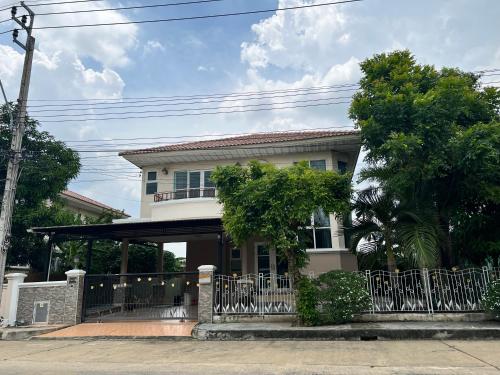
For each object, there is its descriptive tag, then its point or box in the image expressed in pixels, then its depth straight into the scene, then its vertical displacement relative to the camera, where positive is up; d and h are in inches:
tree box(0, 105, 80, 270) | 627.8 +175.1
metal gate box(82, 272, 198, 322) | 477.7 -17.3
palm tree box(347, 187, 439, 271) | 379.6 +56.0
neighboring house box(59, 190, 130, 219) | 984.9 +226.4
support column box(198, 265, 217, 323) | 422.5 -11.3
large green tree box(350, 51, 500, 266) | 378.6 +143.8
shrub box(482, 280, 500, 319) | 355.9 -20.6
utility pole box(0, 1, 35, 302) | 440.1 +186.3
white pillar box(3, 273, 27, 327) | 462.9 -8.0
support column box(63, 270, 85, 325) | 463.8 -14.3
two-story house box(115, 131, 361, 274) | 596.1 +185.8
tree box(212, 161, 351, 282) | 375.2 +82.0
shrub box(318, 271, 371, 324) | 381.7 -17.6
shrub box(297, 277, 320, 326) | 380.5 -21.5
